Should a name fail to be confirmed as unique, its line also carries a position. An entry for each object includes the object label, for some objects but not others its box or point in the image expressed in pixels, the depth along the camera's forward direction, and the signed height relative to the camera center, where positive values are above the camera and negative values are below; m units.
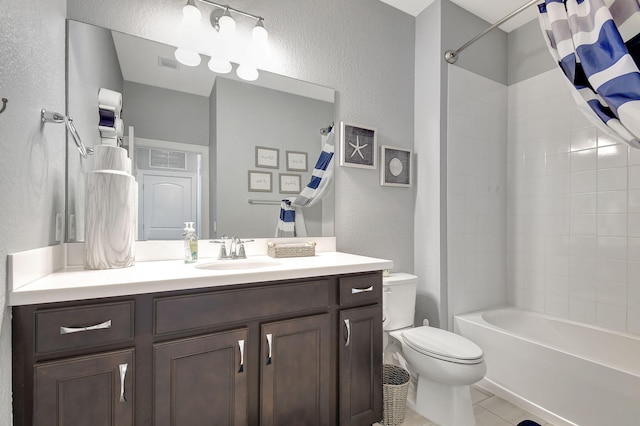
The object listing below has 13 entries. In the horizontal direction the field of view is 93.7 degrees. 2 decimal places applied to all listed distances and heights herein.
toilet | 1.53 -0.78
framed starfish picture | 2.03 +0.47
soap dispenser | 1.46 -0.16
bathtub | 1.47 -0.89
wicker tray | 1.68 -0.20
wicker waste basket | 1.65 -1.04
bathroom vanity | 0.87 -0.47
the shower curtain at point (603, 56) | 1.17 +0.68
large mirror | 1.36 +0.42
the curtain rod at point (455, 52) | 2.04 +1.19
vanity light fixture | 1.56 +0.95
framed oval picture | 2.20 +0.36
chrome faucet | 1.58 -0.19
